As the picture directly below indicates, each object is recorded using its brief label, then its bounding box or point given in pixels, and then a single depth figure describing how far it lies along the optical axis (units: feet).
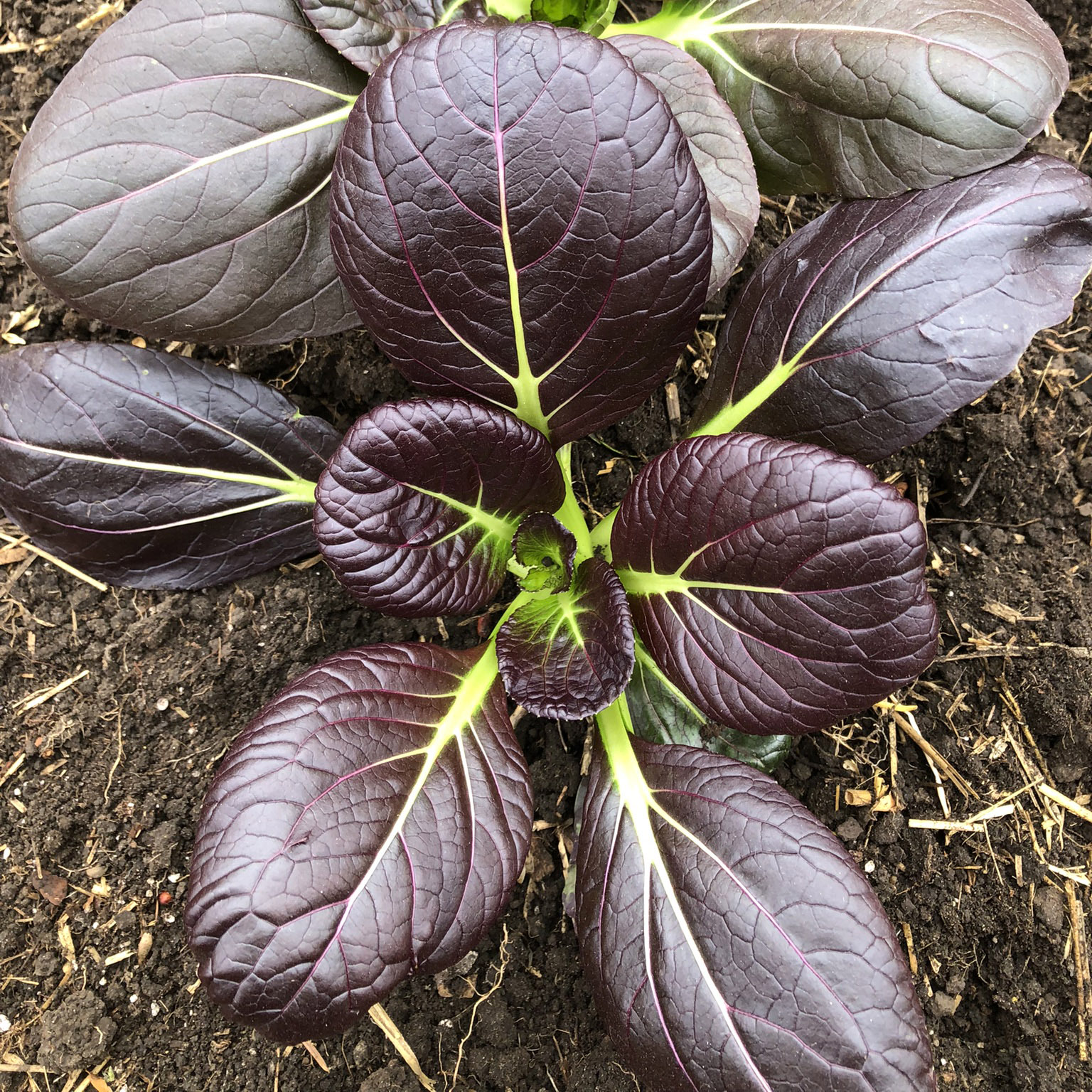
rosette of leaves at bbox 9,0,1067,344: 1.33
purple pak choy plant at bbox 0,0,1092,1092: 1.23
